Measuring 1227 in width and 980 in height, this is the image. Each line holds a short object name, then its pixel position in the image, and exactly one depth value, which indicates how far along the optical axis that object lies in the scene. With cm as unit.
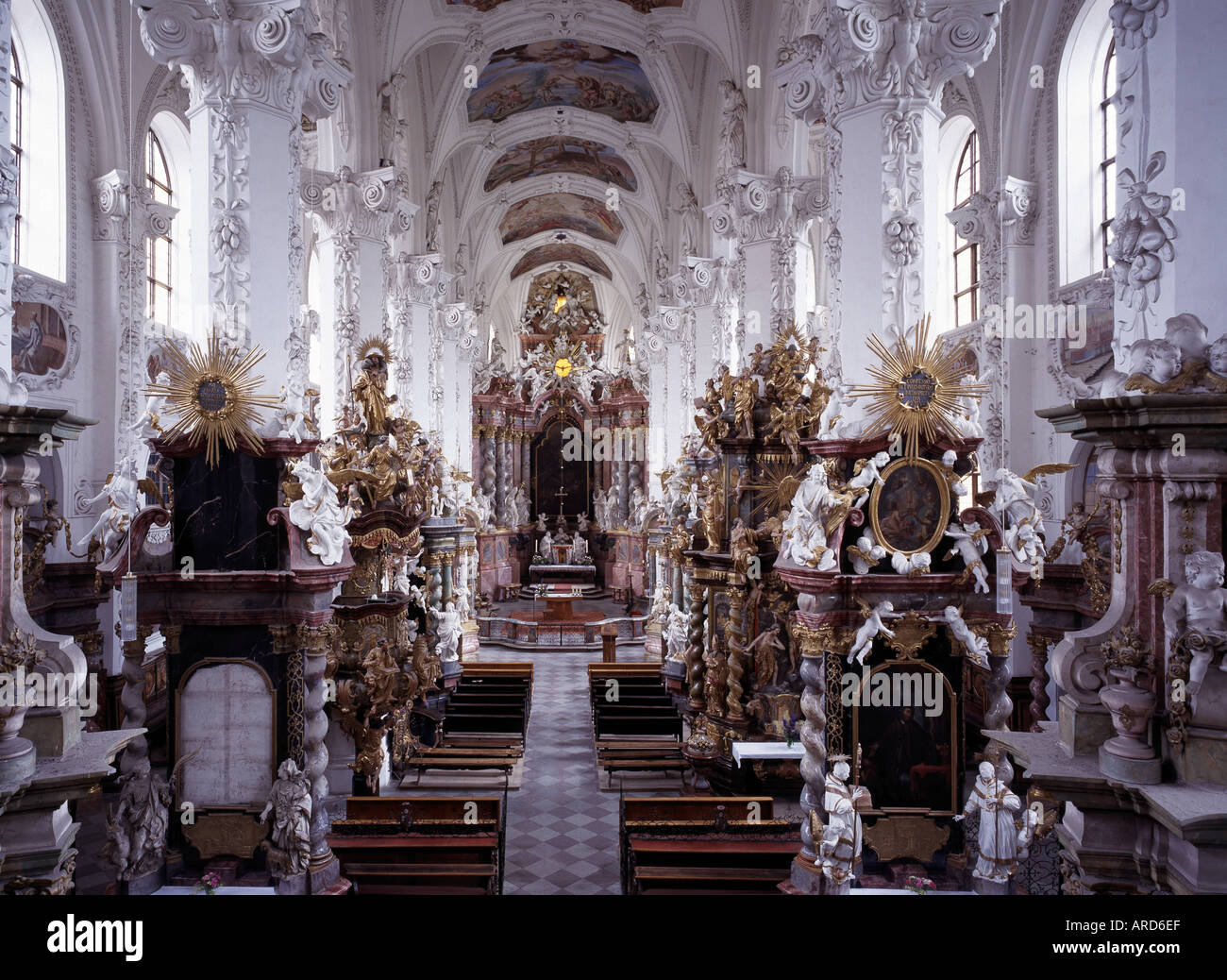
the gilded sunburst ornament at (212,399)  880
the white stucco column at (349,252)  1505
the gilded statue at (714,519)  1420
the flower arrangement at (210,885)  711
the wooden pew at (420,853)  850
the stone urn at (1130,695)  480
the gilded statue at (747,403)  1377
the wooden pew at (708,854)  818
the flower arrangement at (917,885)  714
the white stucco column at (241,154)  937
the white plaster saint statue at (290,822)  859
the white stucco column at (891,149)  908
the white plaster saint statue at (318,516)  888
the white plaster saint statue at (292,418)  917
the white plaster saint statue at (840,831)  788
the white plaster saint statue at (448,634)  1808
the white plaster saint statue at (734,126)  1717
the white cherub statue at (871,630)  839
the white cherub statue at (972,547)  842
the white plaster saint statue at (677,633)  1800
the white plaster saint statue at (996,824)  771
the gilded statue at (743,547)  1306
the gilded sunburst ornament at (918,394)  838
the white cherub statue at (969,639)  847
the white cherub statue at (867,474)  838
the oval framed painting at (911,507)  852
